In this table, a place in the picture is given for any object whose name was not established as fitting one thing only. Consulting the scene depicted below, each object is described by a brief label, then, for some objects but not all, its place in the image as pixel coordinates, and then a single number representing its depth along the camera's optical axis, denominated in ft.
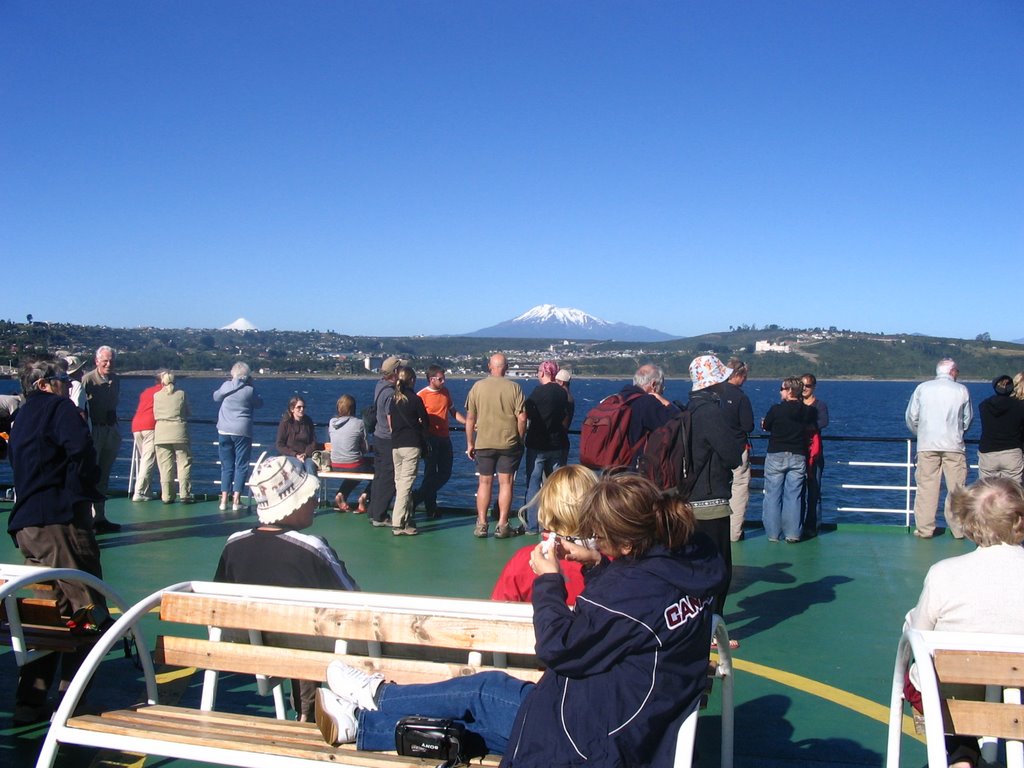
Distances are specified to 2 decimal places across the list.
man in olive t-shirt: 30.17
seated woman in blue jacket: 8.89
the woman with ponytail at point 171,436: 37.14
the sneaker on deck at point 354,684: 10.58
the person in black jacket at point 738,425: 26.93
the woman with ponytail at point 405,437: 30.83
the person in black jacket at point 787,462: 30.63
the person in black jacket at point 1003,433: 30.12
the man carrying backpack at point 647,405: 22.38
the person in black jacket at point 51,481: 15.88
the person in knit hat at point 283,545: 12.56
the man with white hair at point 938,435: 30.94
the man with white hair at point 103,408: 31.13
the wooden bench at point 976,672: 9.72
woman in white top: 10.81
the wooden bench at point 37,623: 12.94
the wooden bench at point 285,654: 10.06
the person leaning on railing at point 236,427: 35.73
